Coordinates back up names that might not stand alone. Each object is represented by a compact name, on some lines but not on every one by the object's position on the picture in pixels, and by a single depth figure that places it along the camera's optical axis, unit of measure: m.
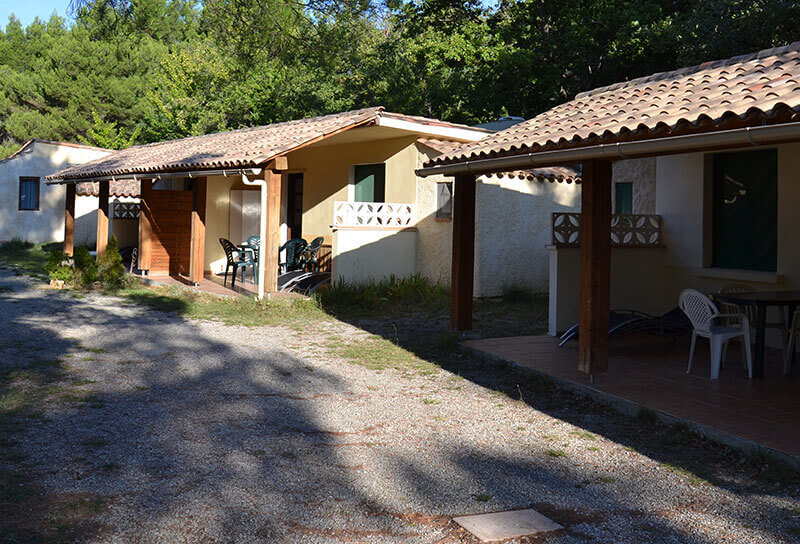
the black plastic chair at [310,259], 15.58
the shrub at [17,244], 25.41
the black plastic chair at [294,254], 15.79
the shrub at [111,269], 15.00
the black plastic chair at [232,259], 14.69
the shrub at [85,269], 14.79
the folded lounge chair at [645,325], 8.20
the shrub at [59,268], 14.95
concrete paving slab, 3.78
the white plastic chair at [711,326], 7.04
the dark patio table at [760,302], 6.79
